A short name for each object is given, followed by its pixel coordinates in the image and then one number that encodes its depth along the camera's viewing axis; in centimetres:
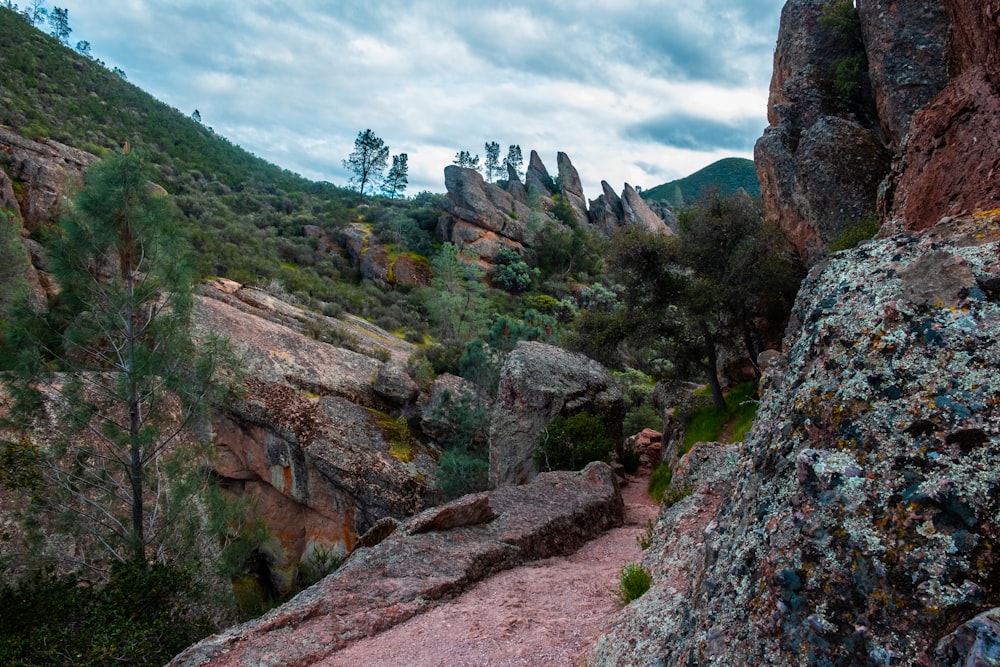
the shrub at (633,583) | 551
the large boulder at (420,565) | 605
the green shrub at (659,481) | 1425
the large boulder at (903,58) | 1252
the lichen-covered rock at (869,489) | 190
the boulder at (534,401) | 1545
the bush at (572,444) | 1447
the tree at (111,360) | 1058
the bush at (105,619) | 692
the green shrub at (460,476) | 1647
